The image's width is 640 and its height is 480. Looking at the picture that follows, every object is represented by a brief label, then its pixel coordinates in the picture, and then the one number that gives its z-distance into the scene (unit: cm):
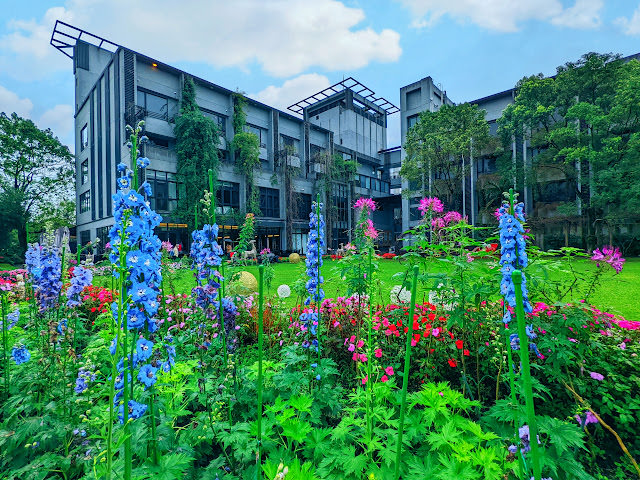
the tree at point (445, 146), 2270
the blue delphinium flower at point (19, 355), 227
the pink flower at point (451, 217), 467
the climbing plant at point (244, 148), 2625
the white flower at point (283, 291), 474
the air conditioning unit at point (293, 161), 3016
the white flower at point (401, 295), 437
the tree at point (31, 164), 2730
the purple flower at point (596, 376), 230
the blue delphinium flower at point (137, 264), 147
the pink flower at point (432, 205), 369
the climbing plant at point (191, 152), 2241
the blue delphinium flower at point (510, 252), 159
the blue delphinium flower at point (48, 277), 245
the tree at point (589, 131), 1792
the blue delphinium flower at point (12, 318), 289
